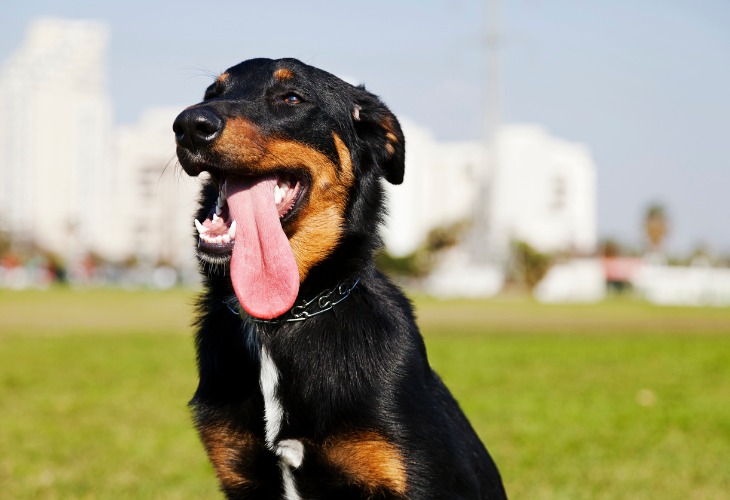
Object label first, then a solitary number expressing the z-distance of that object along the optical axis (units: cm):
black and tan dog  366
